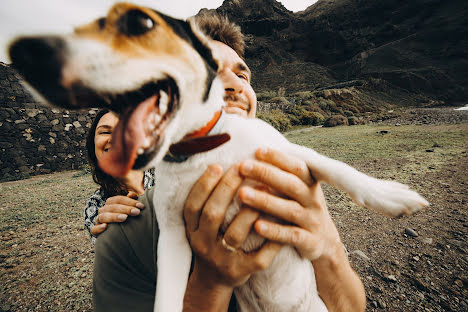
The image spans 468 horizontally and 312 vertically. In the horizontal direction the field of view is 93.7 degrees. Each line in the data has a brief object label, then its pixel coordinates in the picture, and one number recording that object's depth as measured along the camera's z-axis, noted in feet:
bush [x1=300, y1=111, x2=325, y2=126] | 43.21
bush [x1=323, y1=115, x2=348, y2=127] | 38.62
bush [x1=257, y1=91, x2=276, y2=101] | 62.08
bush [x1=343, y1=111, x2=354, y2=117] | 52.12
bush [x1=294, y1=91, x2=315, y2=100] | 59.18
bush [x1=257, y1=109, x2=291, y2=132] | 36.04
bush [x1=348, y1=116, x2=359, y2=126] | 39.50
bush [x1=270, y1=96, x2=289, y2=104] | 52.16
